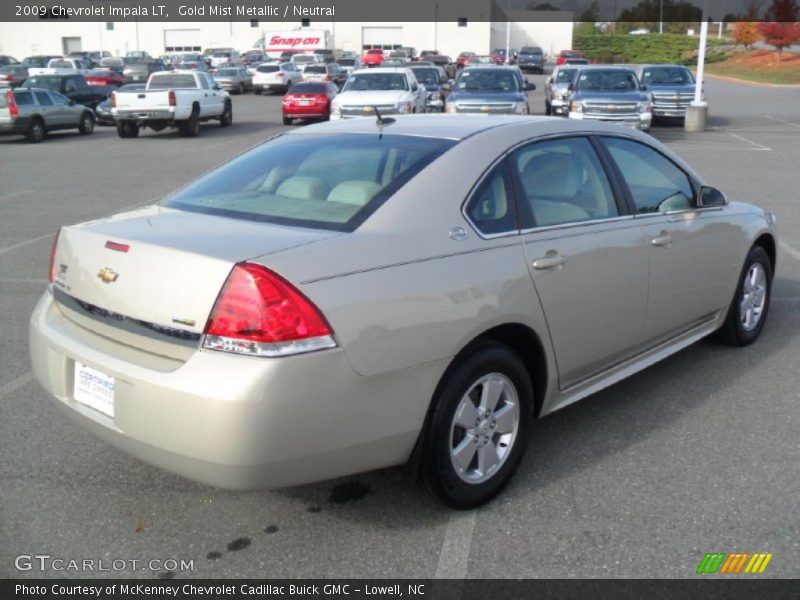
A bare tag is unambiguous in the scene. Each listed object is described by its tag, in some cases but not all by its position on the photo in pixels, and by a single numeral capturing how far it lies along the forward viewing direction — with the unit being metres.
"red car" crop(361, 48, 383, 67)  66.16
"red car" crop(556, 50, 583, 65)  61.87
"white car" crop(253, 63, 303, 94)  44.28
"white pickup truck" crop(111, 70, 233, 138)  23.28
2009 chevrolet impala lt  3.04
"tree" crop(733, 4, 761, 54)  74.81
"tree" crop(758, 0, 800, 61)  66.38
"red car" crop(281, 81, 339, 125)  27.65
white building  85.06
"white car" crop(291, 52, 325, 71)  52.44
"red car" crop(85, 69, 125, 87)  37.25
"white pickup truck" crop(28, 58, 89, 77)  41.79
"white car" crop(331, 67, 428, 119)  20.77
